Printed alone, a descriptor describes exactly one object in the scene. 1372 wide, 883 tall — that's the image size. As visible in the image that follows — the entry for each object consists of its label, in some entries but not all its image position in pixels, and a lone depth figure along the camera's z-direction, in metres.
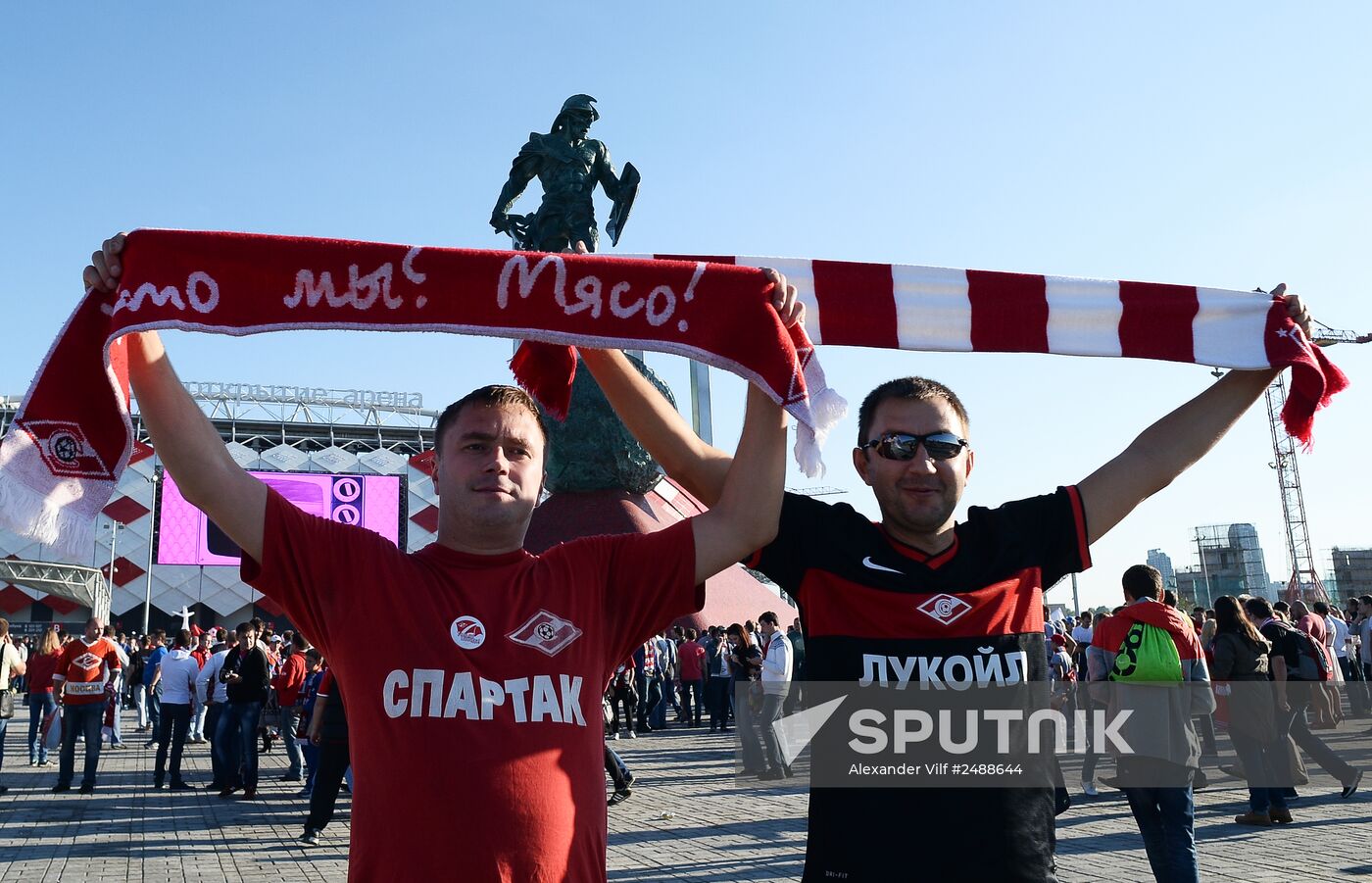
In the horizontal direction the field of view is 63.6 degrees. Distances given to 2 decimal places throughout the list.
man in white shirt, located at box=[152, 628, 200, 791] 12.24
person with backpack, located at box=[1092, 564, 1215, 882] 4.78
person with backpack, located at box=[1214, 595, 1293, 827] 8.66
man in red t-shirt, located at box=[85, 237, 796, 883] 2.29
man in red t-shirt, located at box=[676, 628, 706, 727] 20.09
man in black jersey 2.61
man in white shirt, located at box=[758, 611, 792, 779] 12.19
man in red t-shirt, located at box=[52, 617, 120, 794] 11.30
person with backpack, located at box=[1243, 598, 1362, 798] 9.77
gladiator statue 24.19
